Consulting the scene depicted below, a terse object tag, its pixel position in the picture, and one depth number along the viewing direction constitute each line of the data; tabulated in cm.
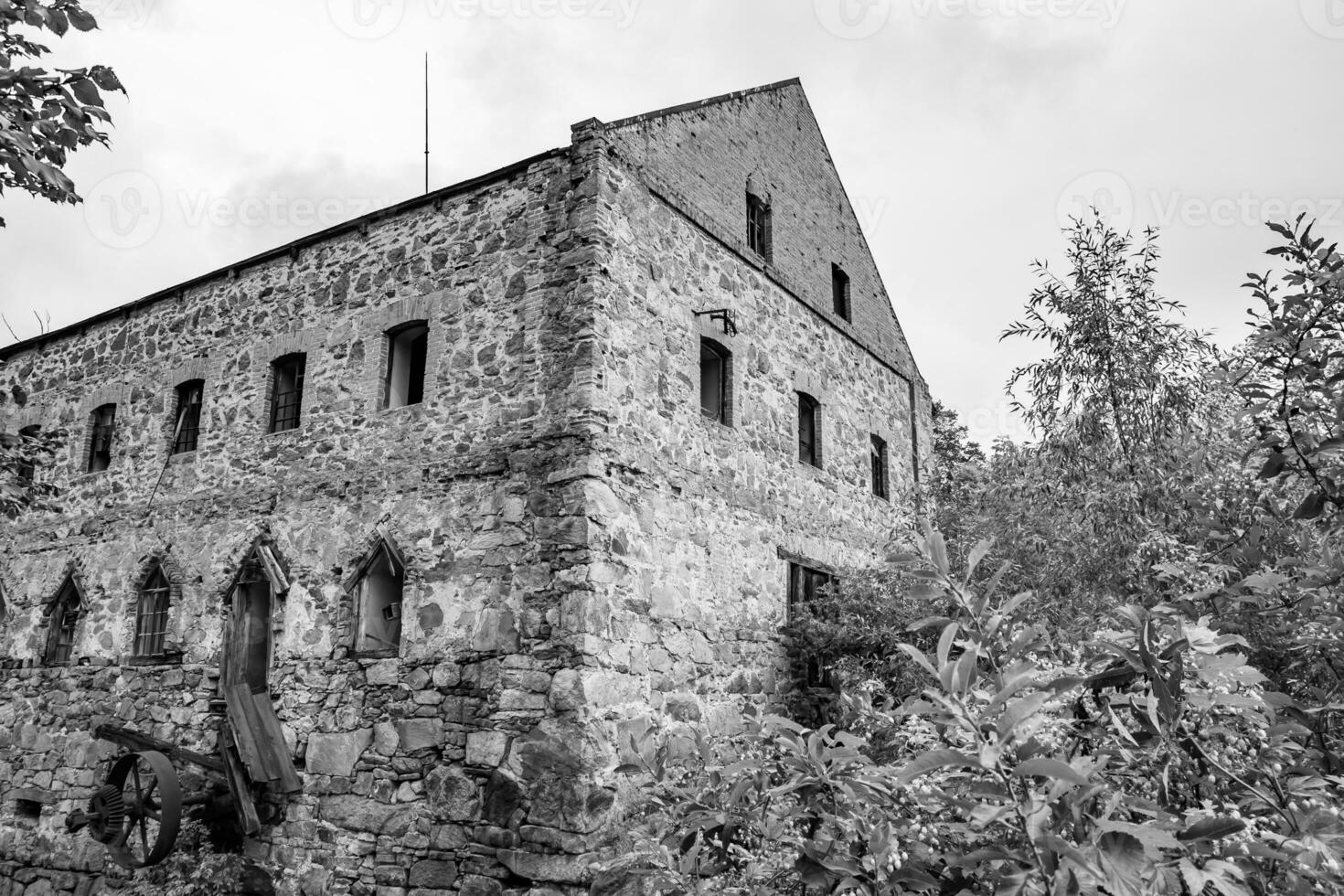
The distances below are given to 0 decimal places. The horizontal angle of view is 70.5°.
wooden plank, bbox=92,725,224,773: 958
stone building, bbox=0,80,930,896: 833
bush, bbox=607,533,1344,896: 221
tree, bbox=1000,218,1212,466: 884
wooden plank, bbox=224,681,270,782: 928
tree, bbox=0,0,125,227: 514
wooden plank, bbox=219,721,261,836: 917
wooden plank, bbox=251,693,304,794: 919
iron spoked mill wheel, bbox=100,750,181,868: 878
